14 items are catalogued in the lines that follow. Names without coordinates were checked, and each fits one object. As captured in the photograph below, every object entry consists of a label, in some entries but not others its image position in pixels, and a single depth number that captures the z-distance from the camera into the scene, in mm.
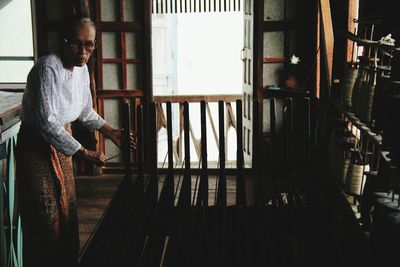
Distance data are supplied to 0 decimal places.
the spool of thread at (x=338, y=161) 2902
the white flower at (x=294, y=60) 5137
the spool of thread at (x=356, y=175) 2719
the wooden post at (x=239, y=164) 3031
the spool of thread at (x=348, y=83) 2881
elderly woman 2260
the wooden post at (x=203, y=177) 3072
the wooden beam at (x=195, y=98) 6645
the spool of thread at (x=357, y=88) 2688
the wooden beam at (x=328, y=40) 3495
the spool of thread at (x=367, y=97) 2501
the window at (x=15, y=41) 5469
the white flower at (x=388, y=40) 2400
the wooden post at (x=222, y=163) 3035
